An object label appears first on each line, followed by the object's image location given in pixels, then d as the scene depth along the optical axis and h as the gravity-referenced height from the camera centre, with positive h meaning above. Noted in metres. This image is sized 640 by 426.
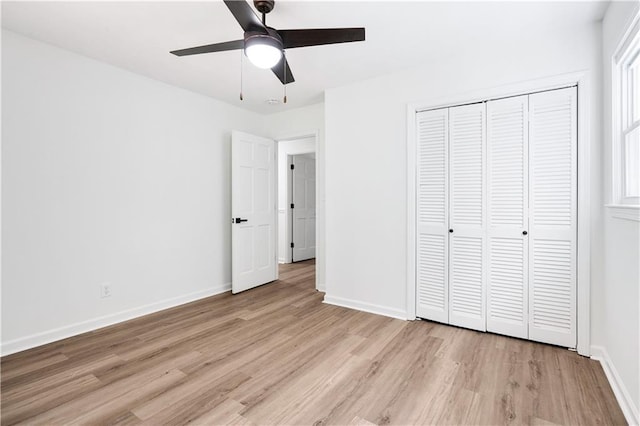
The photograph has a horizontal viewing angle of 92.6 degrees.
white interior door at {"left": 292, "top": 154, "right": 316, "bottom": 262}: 6.31 +0.07
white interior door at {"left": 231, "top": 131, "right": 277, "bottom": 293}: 3.96 -0.01
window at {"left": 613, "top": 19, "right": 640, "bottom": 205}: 1.79 +0.56
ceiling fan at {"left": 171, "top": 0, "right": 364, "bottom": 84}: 1.73 +1.04
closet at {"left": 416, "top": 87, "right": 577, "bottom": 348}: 2.38 -0.04
